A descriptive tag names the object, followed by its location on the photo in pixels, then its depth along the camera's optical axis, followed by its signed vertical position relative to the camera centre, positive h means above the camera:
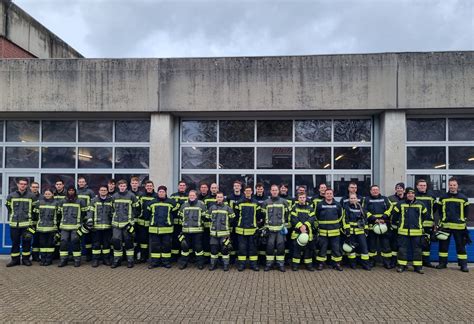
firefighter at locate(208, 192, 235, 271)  8.04 -1.28
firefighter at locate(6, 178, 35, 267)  8.51 -1.20
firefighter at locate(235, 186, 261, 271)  8.08 -1.30
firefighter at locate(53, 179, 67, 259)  8.69 -0.65
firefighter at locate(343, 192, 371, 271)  8.14 -1.31
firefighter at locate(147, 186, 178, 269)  8.19 -1.24
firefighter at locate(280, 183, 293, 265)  8.35 -1.35
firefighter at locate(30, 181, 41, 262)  8.79 -1.66
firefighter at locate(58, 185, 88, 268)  8.37 -1.36
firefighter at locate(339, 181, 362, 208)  8.41 -0.63
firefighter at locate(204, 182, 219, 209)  8.62 -0.64
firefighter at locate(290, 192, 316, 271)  8.06 -1.23
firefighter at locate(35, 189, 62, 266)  8.48 -1.24
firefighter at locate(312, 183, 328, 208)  8.51 -0.61
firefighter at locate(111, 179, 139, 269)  8.25 -1.23
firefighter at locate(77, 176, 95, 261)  8.68 -0.66
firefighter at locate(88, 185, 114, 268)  8.33 -1.20
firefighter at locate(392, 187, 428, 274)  7.94 -1.21
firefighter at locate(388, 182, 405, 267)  8.28 -1.24
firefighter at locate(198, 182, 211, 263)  8.49 -1.39
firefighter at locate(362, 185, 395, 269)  8.23 -1.07
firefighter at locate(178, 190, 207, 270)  8.13 -1.18
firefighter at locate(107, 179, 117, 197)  8.74 -0.44
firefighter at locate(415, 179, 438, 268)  8.33 -0.94
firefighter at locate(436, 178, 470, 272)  8.20 -1.10
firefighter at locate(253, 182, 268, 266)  8.26 -1.15
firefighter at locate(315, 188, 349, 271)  8.10 -1.26
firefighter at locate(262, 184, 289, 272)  8.02 -1.31
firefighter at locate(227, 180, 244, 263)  8.40 -0.71
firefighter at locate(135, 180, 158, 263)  8.52 -1.18
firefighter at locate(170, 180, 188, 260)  8.55 -1.19
